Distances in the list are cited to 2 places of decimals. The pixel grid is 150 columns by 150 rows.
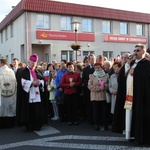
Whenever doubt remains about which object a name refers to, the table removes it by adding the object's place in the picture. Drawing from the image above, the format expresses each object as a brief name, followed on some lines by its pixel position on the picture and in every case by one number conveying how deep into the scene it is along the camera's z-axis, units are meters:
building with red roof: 20.98
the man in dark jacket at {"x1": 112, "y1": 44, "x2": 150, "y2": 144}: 5.45
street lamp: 15.23
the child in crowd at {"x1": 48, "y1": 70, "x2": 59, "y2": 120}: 8.84
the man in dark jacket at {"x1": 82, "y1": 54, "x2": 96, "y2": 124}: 7.89
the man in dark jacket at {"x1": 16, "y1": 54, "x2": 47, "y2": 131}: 7.22
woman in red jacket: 7.85
